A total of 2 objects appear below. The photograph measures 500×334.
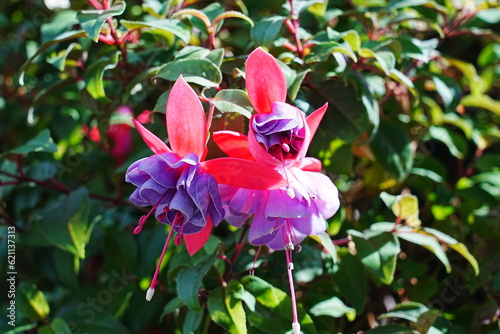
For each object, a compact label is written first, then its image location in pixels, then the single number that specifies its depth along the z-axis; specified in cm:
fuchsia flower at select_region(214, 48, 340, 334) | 27
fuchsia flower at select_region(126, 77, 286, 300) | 27
